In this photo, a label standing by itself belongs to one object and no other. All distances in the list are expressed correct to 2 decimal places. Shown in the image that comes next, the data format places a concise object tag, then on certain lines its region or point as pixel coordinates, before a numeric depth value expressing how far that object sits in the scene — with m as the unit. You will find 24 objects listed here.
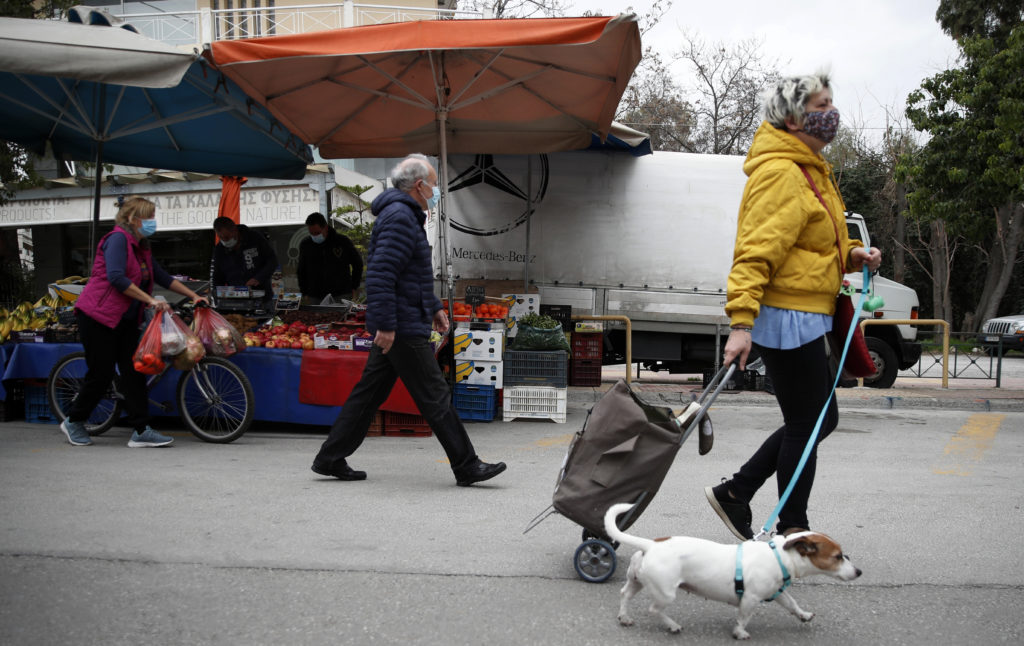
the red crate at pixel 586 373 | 10.07
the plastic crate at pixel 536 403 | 8.20
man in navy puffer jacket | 4.84
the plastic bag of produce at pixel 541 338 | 8.18
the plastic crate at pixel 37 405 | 7.47
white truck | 11.17
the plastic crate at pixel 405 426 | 7.18
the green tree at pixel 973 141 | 11.16
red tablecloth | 7.07
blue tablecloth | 7.13
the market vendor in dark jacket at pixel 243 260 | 9.18
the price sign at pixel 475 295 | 8.59
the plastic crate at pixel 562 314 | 10.25
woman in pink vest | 6.11
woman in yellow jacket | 3.18
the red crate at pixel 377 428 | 7.19
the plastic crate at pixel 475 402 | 7.99
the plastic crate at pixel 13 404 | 7.55
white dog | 2.80
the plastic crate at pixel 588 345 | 9.98
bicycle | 6.66
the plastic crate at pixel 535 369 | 8.16
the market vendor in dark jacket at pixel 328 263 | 9.84
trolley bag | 3.26
